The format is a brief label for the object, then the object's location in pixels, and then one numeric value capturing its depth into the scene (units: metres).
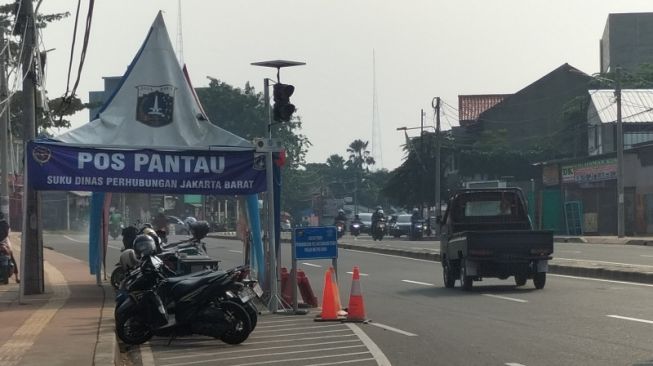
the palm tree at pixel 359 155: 167.25
